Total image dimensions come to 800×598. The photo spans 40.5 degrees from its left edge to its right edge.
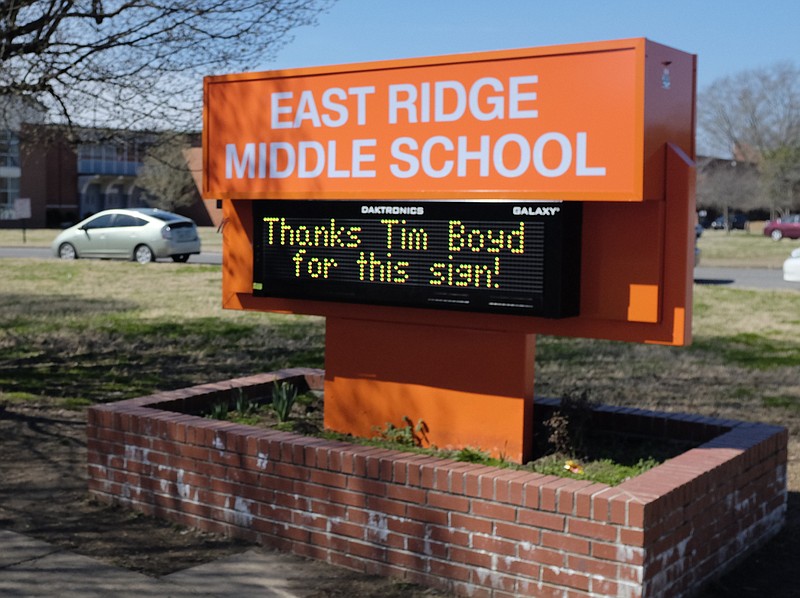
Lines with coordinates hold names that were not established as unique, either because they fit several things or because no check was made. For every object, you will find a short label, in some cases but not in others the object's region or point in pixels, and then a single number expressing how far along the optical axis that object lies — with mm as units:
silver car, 27156
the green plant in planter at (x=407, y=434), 6914
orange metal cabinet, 5805
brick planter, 4910
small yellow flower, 6161
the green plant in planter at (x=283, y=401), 7379
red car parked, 54875
